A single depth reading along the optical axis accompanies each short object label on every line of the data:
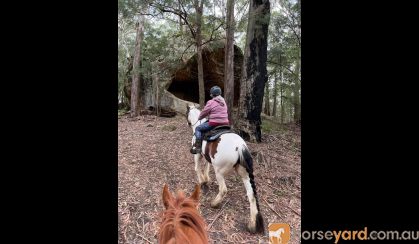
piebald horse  3.62
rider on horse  4.47
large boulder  10.89
